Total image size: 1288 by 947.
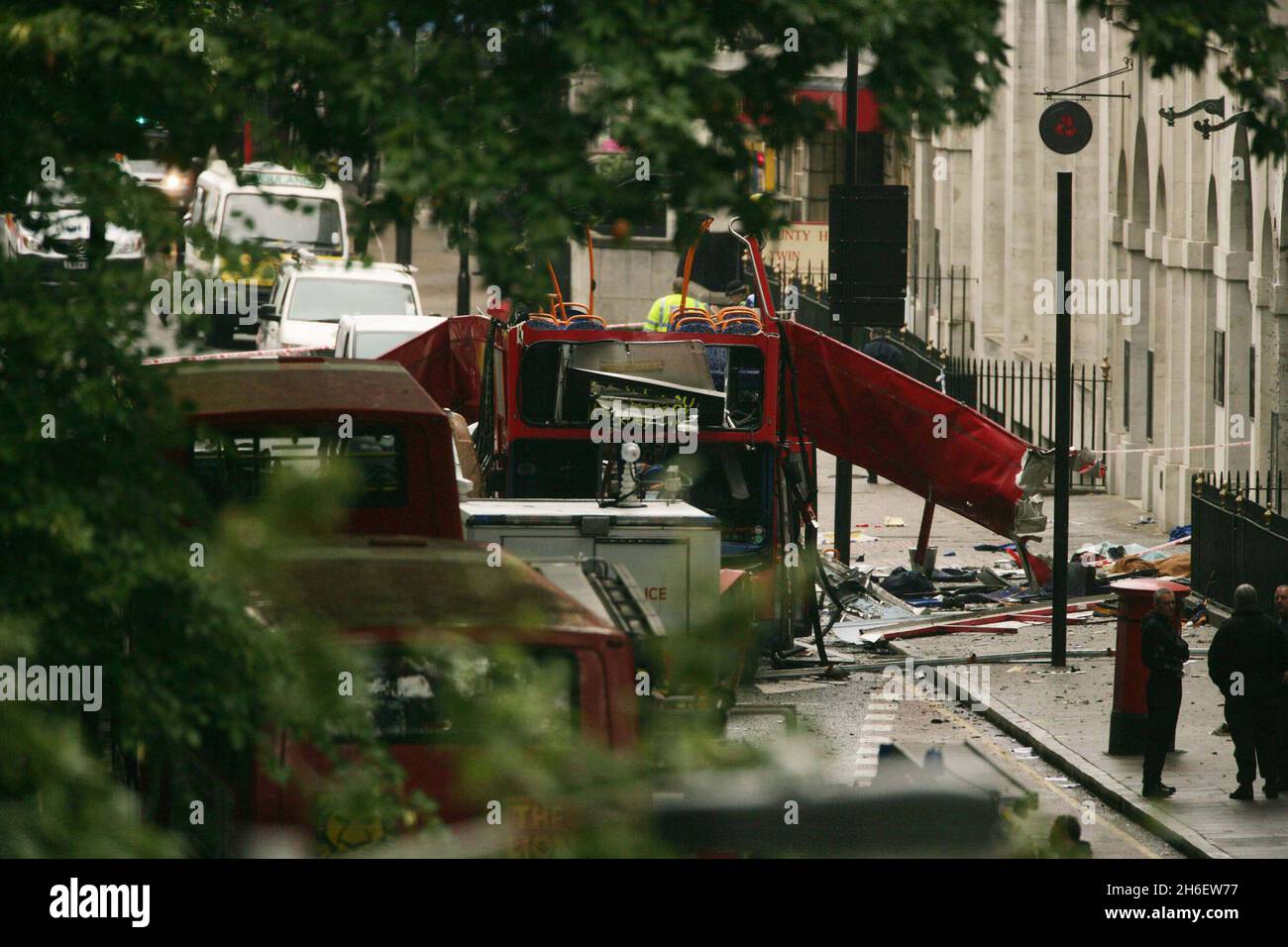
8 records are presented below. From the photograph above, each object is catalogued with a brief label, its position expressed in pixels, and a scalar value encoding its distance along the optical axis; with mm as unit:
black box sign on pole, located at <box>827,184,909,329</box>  22156
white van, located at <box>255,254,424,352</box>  29188
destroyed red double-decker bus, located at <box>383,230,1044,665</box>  16828
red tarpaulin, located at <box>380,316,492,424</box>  20438
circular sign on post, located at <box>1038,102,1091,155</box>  20719
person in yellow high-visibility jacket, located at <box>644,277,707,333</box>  19561
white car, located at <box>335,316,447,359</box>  23525
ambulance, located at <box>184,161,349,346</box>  31980
